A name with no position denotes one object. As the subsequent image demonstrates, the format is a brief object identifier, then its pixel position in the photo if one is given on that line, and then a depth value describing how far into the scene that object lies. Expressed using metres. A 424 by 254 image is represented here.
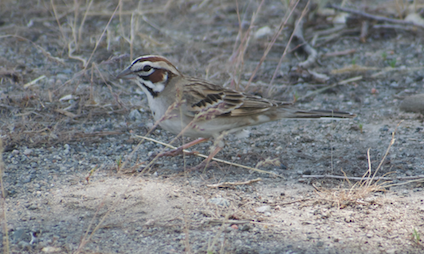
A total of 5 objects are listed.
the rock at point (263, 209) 7.72
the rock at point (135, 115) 11.70
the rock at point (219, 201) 7.83
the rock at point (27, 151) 9.58
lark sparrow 9.48
